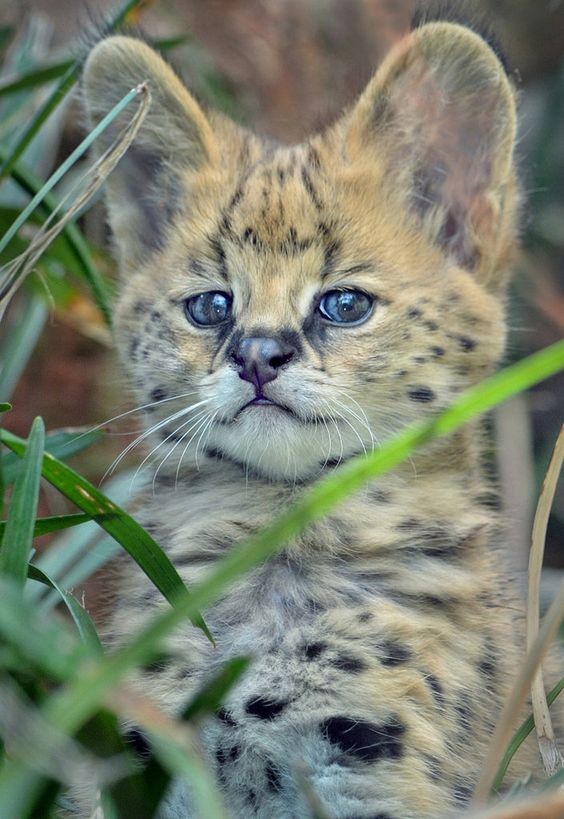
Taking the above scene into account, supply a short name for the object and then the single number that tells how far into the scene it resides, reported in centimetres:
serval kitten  501
